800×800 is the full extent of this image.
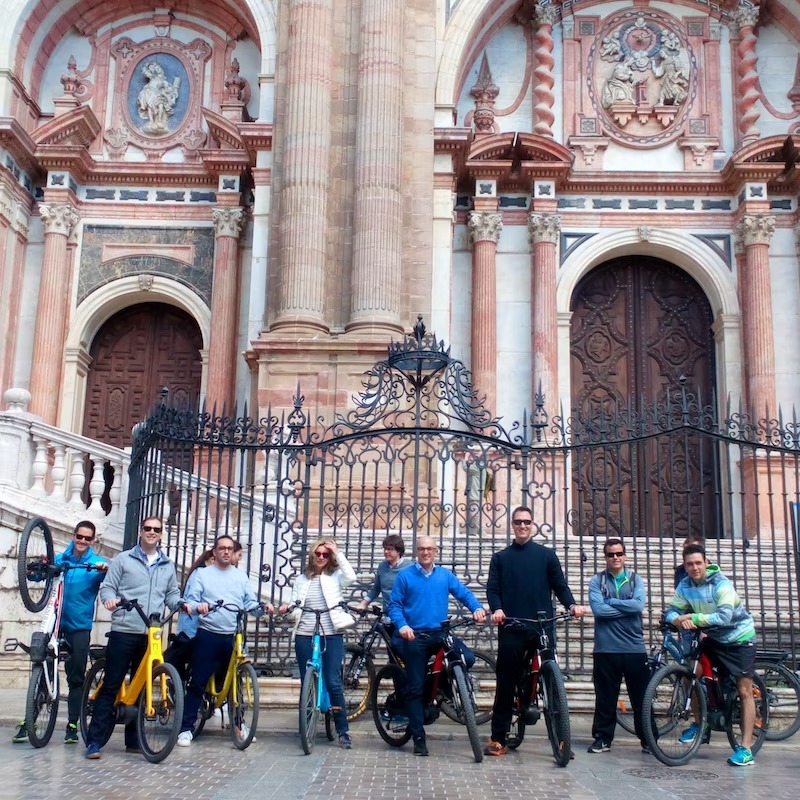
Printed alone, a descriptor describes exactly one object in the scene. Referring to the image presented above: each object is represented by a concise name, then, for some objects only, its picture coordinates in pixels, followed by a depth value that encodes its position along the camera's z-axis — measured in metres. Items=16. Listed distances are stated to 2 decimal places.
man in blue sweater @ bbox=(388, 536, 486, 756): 7.58
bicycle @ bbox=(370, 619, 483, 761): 7.77
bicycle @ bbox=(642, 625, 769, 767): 7.55
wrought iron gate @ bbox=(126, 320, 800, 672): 10.28
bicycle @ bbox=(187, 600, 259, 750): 7.63
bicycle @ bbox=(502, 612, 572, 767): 7.18
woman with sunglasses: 7.81
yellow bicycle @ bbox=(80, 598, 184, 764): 7.23
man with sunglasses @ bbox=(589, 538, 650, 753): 7.75
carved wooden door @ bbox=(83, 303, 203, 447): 19.59
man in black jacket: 7.66
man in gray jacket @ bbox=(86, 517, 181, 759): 7.33
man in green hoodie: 7.65
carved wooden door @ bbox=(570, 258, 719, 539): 19.20
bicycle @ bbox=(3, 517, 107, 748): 7.59
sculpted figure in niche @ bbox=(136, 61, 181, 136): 20.22
